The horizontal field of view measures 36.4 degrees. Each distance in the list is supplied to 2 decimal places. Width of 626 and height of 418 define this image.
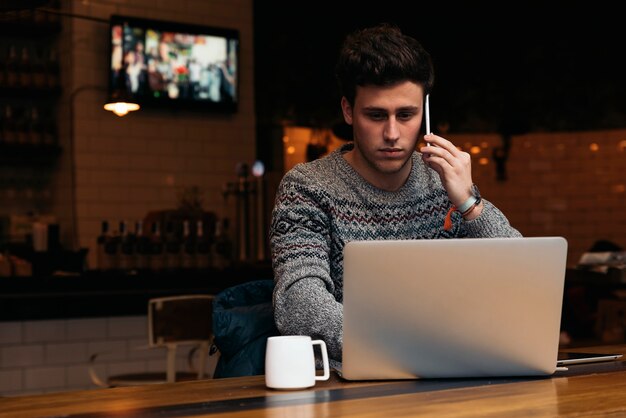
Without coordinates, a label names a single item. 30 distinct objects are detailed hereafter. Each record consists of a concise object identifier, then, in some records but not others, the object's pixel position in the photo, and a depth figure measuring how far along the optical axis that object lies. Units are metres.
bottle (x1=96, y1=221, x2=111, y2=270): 5.88
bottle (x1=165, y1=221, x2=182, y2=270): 6.01
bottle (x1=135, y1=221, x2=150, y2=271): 5.89
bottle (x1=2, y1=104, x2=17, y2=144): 6.62
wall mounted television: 6.69
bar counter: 4.76
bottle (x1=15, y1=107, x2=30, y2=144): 6.70
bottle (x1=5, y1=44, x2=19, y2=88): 6.70
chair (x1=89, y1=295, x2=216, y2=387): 4.12
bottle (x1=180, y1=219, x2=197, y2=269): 6.14
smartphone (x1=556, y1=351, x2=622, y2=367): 1.96
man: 2.15
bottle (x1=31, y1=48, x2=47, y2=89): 6.81
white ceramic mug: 1.67
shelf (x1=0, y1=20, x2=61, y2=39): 6.82
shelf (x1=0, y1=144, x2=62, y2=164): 6.66
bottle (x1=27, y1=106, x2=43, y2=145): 6.77
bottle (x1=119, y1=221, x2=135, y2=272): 5.88
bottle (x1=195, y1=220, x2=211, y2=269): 6.18
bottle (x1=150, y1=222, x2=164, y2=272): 5.93
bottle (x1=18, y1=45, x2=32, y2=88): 6.77
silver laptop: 1.60
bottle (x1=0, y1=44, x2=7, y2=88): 6.68
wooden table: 1.44
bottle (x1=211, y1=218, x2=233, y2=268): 6.40
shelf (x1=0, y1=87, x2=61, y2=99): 6.73
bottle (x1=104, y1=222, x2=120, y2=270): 5.86
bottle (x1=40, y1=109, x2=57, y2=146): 6.80
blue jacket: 2.04
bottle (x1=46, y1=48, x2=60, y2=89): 6.84
